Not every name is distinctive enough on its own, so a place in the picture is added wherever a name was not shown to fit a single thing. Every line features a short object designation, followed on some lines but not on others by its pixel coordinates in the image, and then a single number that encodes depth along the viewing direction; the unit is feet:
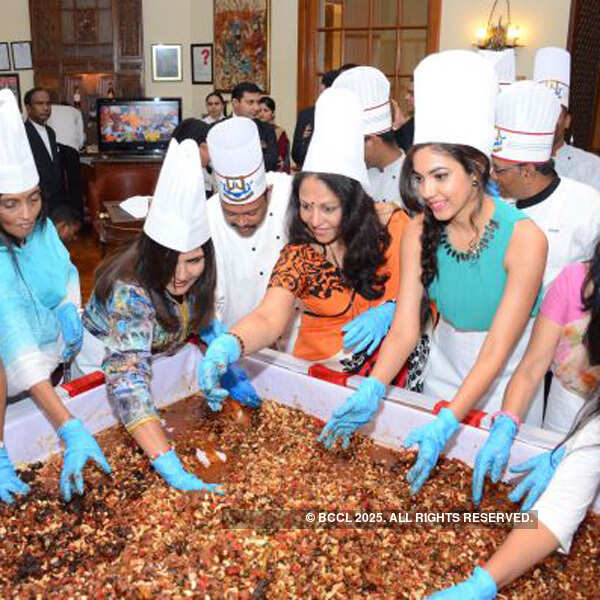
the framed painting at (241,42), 21.70
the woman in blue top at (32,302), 4.22
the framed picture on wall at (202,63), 23.81
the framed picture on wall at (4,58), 24.78
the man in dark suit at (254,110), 13.37
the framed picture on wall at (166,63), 24.22
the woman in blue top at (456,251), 4.33
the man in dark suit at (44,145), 16.05
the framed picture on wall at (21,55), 24.63
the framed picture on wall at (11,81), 25.00
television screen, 22.18
